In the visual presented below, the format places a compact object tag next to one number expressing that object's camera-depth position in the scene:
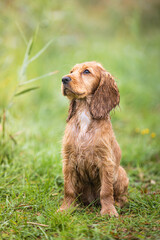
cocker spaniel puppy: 2.75
